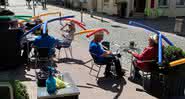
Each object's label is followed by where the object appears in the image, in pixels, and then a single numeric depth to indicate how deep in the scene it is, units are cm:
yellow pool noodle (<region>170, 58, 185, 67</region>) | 617
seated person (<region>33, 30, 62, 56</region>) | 823
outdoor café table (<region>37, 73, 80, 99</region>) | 484
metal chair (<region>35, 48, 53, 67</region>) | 830
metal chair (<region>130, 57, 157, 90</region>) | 697
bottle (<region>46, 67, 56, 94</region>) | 493
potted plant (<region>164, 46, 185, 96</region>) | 632
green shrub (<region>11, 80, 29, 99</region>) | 407
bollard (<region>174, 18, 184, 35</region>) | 1656
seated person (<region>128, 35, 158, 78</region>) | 710
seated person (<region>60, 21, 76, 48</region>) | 964
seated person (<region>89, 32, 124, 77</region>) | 760
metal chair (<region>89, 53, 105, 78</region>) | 767
